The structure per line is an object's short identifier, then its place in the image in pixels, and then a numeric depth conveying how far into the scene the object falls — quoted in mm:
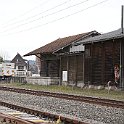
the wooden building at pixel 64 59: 34938
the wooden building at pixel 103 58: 28234
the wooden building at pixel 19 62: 94288
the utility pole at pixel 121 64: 27969
